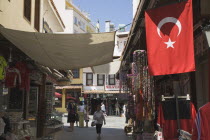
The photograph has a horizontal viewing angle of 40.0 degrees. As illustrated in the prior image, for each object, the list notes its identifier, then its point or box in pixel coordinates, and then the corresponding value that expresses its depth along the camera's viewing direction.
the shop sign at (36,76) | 12.14
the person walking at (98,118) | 13.75
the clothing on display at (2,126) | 7.62
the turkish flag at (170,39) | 4.76
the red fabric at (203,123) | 3.30
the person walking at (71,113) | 17.69
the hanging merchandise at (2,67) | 7.85
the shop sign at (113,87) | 42.19
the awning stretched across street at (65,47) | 7.29
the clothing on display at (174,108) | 5.21
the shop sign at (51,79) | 15.66
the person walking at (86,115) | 21.13
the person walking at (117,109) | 39.20
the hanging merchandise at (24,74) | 9.65
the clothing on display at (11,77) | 8.83
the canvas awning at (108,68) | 13.52
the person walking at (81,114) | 21.03
